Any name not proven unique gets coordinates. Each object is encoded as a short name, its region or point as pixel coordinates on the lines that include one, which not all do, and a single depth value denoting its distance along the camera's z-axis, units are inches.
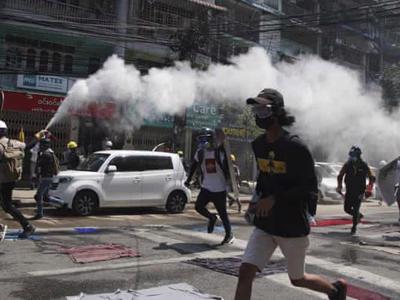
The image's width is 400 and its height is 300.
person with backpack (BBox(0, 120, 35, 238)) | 327.0
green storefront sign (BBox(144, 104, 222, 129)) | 991.6
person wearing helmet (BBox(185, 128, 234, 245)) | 359.9
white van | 524.7
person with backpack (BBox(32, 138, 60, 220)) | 475.2
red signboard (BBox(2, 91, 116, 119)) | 802.2
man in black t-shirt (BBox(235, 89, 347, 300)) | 175.5
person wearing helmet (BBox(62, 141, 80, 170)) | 639.1
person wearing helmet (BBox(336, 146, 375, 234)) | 444.5
